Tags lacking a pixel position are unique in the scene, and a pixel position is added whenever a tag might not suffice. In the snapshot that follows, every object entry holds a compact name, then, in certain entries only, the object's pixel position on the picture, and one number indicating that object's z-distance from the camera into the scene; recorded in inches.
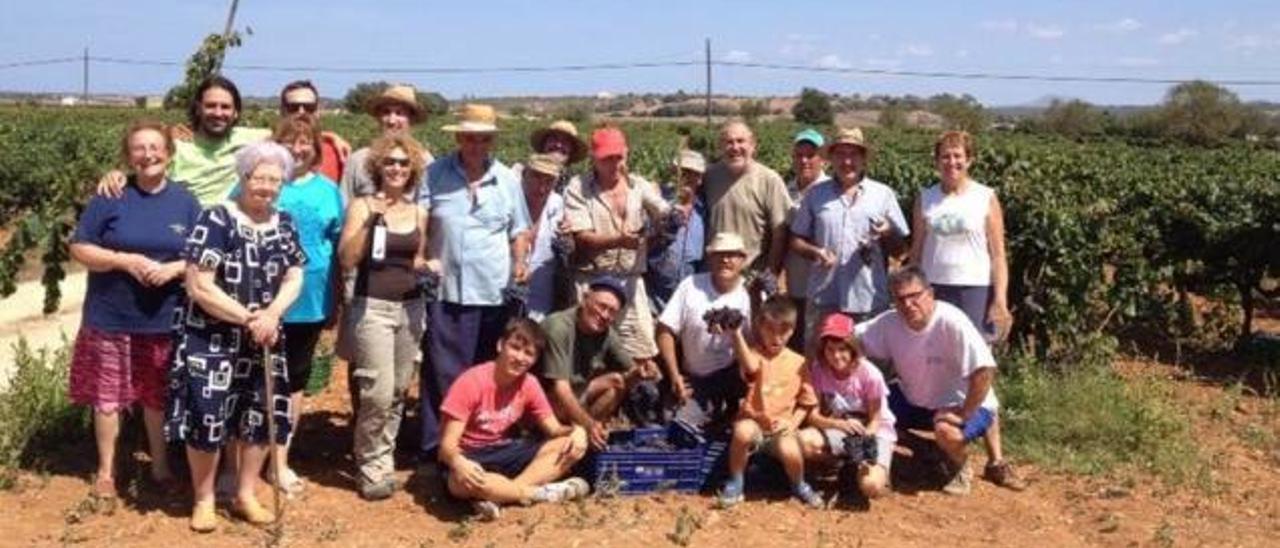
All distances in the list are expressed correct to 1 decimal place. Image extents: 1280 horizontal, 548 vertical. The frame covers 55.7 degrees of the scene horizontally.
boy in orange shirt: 209.9
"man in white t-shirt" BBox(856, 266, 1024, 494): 213.3
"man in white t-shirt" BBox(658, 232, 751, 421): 220.2
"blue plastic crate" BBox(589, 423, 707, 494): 210.7
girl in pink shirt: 210.2
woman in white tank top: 229.5
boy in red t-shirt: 200.2
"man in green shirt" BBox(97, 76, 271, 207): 203.2
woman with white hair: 181.2
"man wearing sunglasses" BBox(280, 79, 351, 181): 219.6
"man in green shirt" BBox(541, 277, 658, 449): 212.5
